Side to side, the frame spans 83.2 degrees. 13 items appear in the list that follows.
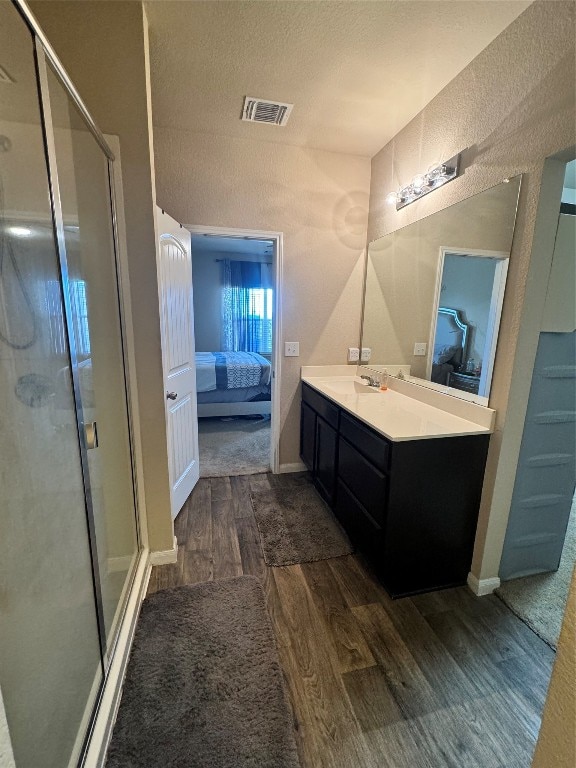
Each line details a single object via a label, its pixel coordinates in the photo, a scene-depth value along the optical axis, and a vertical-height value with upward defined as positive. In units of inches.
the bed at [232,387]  159.2 -35.3
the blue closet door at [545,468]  59.1 -28.1
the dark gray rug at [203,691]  41.3 -54.5
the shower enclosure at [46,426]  35.5 -14.8
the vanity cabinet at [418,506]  60.4 -35.8
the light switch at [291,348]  106.3 -10.1
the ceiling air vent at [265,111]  76.8 +49.5
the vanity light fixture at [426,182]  69.6 +32.1
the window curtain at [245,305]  252.1 +8.0
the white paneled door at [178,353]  75.3 -10.1
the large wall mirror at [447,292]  62.3 +6.8
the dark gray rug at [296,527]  77.2 -54.9
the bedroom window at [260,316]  261.3 -0.2
